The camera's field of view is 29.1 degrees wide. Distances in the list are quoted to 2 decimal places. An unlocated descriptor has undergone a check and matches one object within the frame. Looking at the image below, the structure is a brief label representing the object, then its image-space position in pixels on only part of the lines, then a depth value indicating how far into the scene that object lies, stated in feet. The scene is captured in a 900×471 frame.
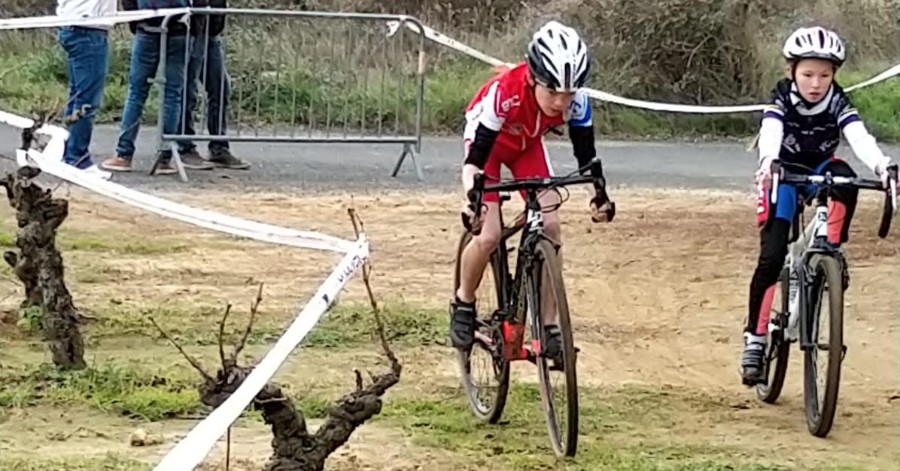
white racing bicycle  23.06
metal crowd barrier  50.70
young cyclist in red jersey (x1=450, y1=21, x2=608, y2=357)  21.81
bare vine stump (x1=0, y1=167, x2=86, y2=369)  24.77
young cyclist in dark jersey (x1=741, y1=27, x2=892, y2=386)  24.03
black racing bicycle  21.61
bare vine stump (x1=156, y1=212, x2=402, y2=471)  16.81
